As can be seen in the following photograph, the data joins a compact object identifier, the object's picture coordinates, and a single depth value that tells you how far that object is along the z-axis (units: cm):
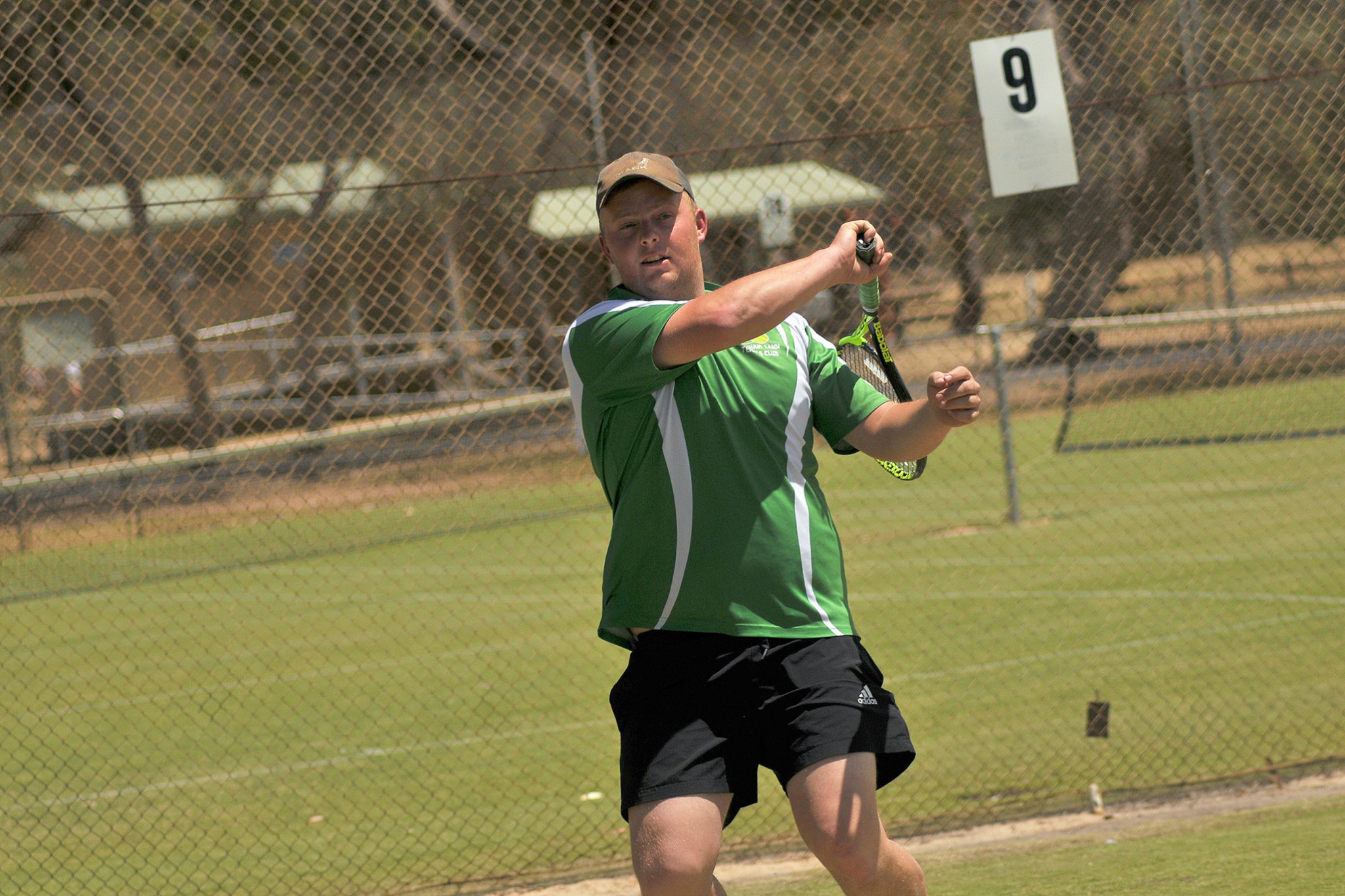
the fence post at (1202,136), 2309
